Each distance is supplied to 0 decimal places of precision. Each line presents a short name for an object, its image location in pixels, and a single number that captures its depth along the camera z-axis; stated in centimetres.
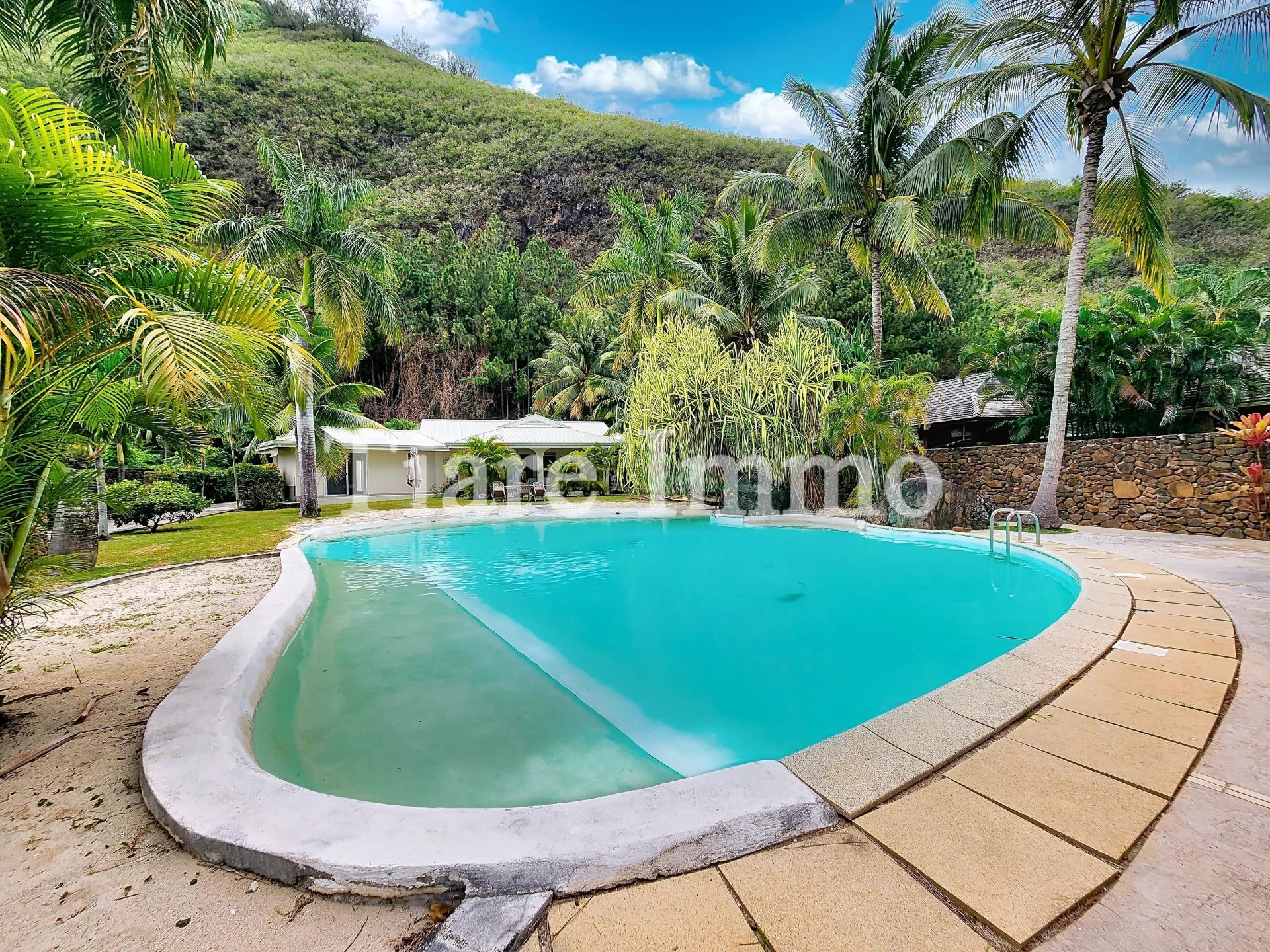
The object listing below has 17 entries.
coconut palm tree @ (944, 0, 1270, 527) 813
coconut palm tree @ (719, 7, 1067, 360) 1174
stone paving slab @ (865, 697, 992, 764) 234
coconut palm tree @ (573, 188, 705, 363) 1902
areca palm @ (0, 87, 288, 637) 218
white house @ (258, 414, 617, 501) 1889
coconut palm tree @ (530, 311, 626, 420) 2411
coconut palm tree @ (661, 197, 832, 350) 1611
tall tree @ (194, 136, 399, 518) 1358
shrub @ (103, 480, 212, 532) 1195
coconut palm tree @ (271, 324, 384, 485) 1552
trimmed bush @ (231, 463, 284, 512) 1694
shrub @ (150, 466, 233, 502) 1772
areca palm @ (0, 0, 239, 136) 566
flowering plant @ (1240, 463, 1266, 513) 803
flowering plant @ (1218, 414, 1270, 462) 809
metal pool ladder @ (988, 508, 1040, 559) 711
